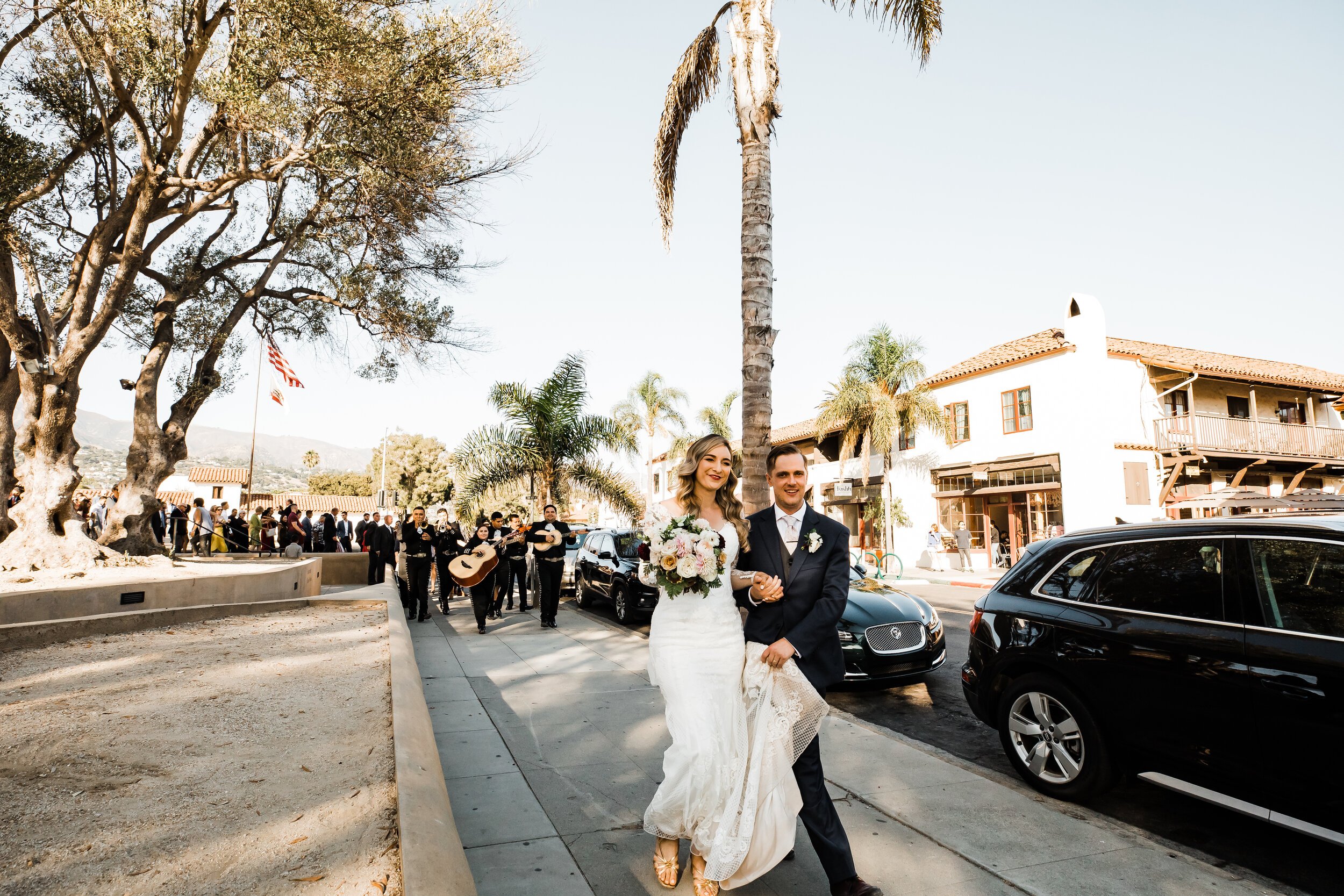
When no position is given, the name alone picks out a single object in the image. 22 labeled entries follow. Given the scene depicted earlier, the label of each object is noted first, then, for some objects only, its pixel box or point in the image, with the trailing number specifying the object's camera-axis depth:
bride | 3.15
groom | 3.21
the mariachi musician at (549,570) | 11.80
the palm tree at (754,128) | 7.44
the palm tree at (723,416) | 39.33
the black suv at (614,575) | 11.98
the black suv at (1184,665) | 3.38
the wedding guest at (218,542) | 22.39
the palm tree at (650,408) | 42.12
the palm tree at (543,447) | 18.58
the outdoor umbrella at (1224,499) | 21.30
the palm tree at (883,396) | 28.59
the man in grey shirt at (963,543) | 26.73
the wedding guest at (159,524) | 19.52
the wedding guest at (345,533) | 27.77
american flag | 19.12
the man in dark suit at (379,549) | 17.61
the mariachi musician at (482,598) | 11.49
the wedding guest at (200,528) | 20.88
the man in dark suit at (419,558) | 12.83
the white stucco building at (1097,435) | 25.00
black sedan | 7.08
